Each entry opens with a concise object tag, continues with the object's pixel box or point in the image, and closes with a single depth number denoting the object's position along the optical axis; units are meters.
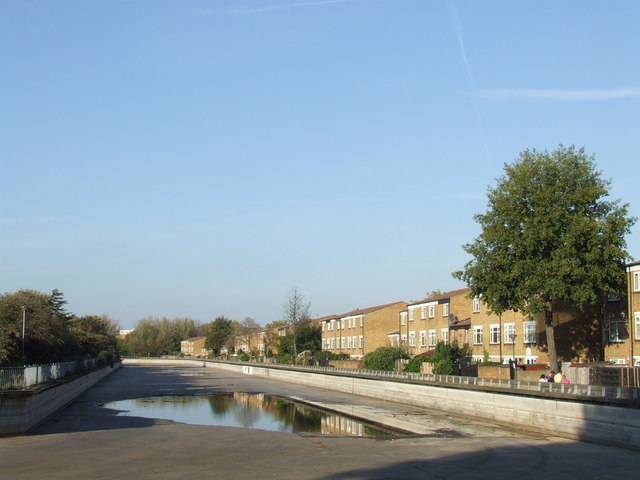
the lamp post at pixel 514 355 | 48.41
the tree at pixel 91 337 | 85.41
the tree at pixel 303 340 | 113.94
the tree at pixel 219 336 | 180.50
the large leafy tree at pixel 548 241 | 47.00
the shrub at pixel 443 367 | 54.81
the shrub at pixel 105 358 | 88.29
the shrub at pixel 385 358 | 69.50
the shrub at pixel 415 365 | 60.19
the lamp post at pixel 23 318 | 42.83
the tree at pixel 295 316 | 110.27
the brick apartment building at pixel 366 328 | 95.56
